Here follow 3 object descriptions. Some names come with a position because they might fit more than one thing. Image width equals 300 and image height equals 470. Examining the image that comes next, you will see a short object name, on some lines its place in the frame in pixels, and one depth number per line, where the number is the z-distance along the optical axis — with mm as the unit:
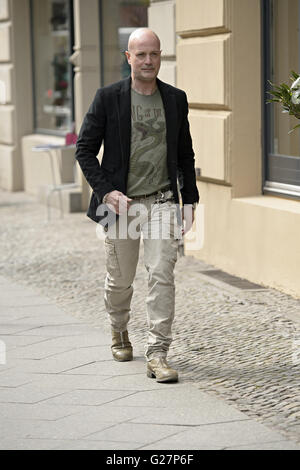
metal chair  26872
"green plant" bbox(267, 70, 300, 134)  10031
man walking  11125
